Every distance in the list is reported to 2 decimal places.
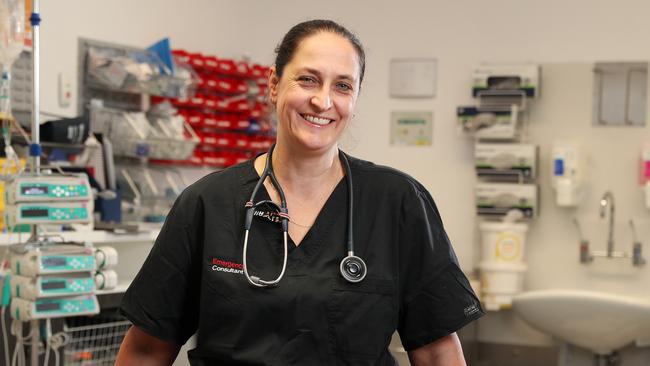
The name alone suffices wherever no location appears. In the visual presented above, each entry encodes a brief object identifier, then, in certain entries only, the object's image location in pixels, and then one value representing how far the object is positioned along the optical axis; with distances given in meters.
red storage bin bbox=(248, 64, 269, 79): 5.53
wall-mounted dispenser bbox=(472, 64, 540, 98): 5.15
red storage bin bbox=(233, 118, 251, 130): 5.49
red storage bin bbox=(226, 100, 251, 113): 5.45
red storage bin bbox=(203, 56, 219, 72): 5.24
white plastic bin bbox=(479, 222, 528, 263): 5.12
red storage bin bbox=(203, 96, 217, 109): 5.29
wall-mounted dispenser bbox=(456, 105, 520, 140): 5.14
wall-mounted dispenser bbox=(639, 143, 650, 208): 4.95
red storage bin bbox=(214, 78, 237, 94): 5.34
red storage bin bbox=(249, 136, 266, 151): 5.63
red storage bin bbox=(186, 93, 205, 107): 5.21
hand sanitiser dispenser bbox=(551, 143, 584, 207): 5.04
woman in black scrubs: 1.58
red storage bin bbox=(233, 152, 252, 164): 5.60
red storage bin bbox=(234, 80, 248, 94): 5.46
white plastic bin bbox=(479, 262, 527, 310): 5.08
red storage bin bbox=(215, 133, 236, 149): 5.41
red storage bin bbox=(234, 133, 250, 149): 5.52
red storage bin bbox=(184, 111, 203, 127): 5.22
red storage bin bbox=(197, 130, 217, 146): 5.31
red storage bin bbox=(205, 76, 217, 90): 5.27
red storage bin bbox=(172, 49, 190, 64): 5.07
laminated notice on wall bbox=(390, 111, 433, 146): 5.59
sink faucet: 5.07
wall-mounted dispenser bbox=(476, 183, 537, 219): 5.14
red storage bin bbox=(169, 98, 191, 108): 5.12
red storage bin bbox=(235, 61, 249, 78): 5.45
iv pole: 3.04
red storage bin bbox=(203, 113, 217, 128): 5.30
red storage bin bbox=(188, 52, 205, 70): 5.15
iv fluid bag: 3.39
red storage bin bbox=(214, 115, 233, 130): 5.38
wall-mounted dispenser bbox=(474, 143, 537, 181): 5.15
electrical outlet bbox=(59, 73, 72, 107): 4.49
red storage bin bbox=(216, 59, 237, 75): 5.32
